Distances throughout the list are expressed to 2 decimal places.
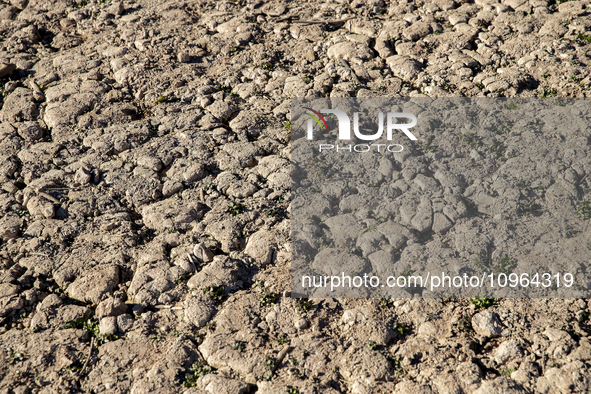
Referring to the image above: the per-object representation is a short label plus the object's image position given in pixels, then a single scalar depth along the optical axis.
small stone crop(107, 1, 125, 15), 5.01
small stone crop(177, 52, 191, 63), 4.45
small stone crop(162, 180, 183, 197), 3.49
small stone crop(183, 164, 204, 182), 3.54
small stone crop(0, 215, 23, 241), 3.32
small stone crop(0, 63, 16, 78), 4.45
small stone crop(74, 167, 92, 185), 3.59
